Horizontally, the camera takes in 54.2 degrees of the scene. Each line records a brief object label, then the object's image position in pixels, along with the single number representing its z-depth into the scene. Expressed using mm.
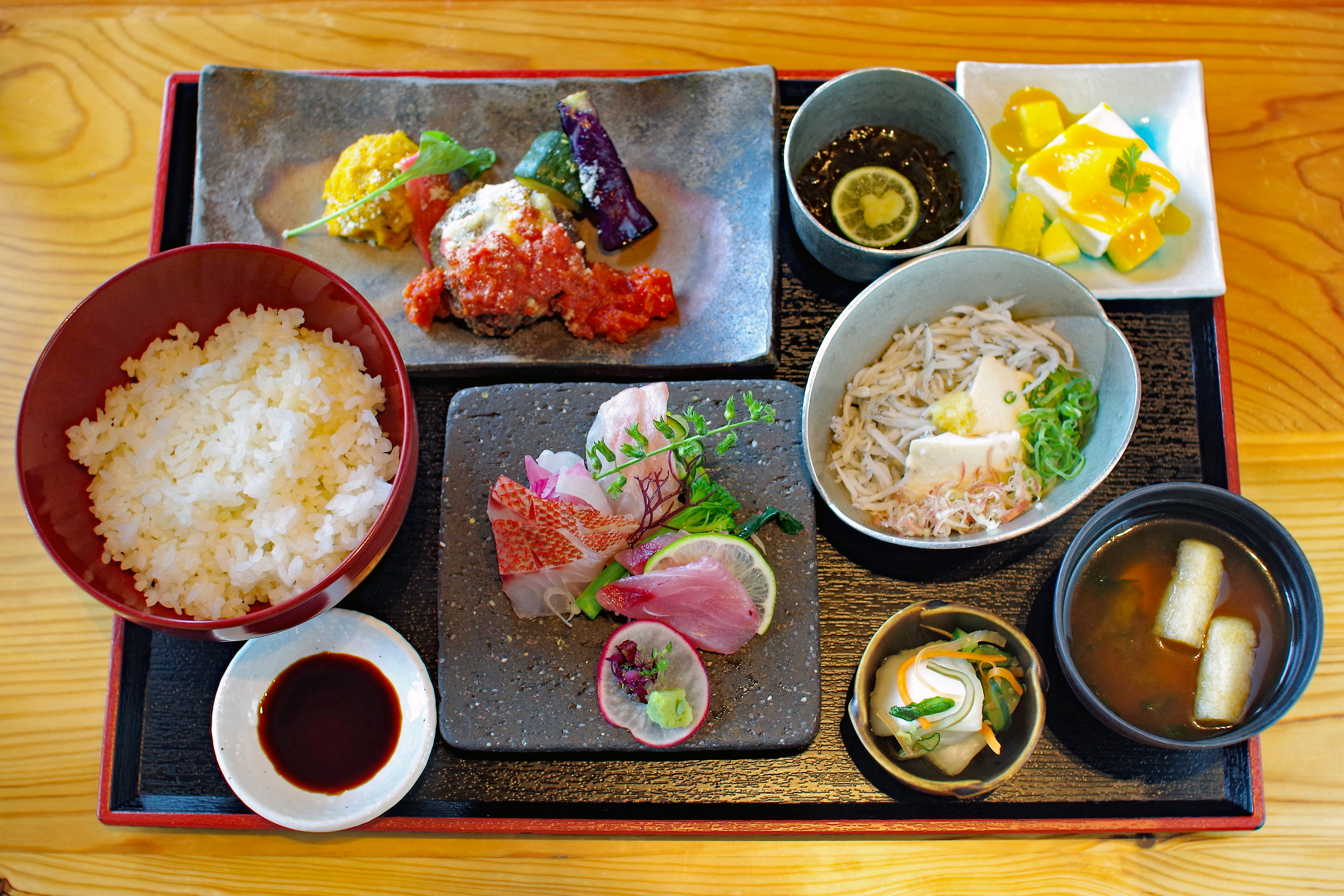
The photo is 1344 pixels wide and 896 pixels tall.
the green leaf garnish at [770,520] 549
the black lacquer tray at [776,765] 554
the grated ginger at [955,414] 561
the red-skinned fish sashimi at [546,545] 529
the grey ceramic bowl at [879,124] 569
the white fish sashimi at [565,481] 537
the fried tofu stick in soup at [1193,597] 553
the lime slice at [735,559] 538
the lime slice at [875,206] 590
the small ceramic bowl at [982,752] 523
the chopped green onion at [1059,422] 559
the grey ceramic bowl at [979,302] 543
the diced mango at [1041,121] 597
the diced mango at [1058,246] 577
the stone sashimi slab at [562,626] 540
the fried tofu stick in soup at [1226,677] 546
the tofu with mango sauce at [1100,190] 572
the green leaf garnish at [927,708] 514
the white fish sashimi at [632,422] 540
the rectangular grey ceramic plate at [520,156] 591
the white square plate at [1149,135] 584
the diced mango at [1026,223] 582
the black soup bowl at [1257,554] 531
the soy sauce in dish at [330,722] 549
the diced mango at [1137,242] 572
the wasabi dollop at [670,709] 523
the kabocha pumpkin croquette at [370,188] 593
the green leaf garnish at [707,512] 546
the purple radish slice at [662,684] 533
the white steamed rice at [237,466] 529
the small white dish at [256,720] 535
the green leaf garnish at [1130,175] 577
